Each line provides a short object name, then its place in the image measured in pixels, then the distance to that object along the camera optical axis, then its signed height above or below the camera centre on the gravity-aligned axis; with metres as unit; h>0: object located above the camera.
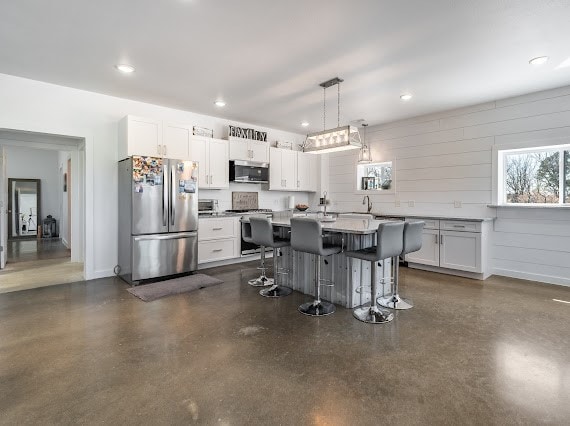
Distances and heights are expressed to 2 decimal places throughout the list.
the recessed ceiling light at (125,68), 3.48 +1.62
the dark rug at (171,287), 3.74 -1.04
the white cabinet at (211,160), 5.10 +0.83
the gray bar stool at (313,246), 2.92 -0.38
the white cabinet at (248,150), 5.59 +1.11
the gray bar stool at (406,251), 3.13 -0.45
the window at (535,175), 4.27 +0.47
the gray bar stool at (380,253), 2.80 -0.43
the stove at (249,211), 5.70 -0.05
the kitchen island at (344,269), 3.26 -0.70
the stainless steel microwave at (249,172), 5.60 +0.70
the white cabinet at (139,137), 4.29 +1.03
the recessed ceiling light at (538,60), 3.25 +1.59
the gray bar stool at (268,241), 3.49 -0.39
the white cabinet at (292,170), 6.26 +0.82
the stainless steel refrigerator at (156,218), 4.14 -0.13
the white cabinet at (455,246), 4.44 -0.58
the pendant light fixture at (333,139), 3.75 +0.88
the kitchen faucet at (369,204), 6.28 +0.08
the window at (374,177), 6.17 +0.66
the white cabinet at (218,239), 5.00 -0.51
